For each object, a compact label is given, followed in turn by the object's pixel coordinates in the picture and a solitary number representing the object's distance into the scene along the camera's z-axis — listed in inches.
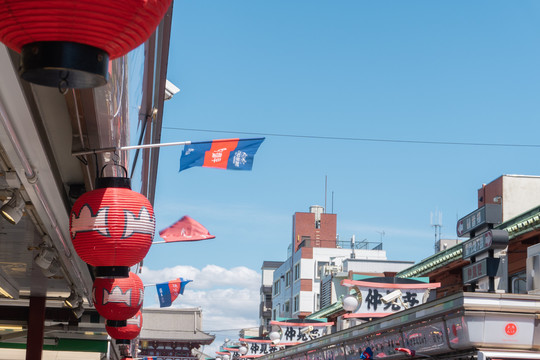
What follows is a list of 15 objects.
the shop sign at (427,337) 511.5
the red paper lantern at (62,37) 117.7
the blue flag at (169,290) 1050.7
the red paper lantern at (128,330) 585.4
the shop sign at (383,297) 792.3
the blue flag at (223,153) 414.6
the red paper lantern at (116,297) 454.6
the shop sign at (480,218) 532.4
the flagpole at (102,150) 315.0
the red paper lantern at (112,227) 266.2
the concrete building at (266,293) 3580.2
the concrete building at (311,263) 2573.8
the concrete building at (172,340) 3339.1
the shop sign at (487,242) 503.2
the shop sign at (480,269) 510.0
